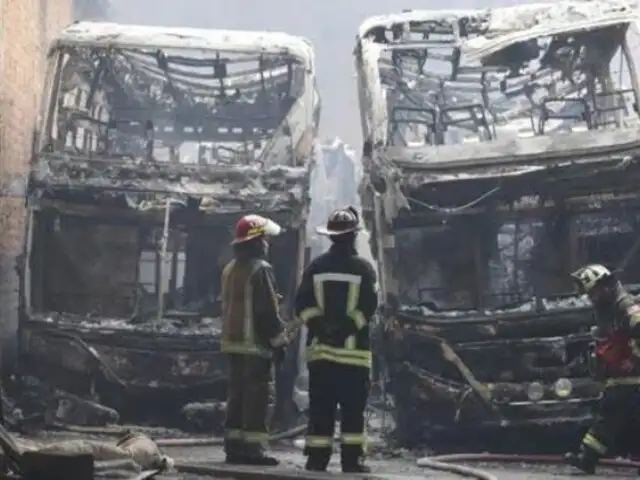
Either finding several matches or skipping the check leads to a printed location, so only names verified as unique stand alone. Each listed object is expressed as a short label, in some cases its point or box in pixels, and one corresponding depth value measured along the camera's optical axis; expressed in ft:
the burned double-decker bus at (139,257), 52.65
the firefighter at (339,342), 39.42
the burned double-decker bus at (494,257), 47.44
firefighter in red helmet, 40.70
